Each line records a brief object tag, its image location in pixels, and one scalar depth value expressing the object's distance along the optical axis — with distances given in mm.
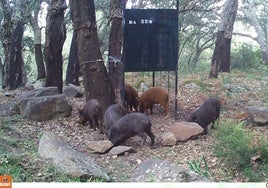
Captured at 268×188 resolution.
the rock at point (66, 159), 5020
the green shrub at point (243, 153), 5426
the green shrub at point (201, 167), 5357
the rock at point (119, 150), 6609
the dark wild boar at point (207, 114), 7672
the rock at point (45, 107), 8547
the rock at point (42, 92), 9633
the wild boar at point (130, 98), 9414
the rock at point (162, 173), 4559
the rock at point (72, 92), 11031
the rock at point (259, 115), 7566
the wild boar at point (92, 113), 8133
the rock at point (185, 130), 7121
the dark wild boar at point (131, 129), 7047
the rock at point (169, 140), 6984
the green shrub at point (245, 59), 16562
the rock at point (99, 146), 6770
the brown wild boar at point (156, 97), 8984
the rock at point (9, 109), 8828
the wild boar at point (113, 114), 7627
